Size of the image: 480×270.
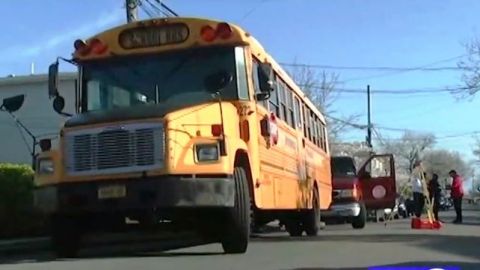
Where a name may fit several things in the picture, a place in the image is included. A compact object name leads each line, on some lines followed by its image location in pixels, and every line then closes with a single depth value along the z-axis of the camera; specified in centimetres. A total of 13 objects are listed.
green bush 1748
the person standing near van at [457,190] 2556
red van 2449
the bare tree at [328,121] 4828
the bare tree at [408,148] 10682
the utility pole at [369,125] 6231
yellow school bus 1090
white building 3522
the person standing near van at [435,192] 2558
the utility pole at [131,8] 2141
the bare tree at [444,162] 12099
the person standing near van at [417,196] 2748
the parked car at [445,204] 7113
